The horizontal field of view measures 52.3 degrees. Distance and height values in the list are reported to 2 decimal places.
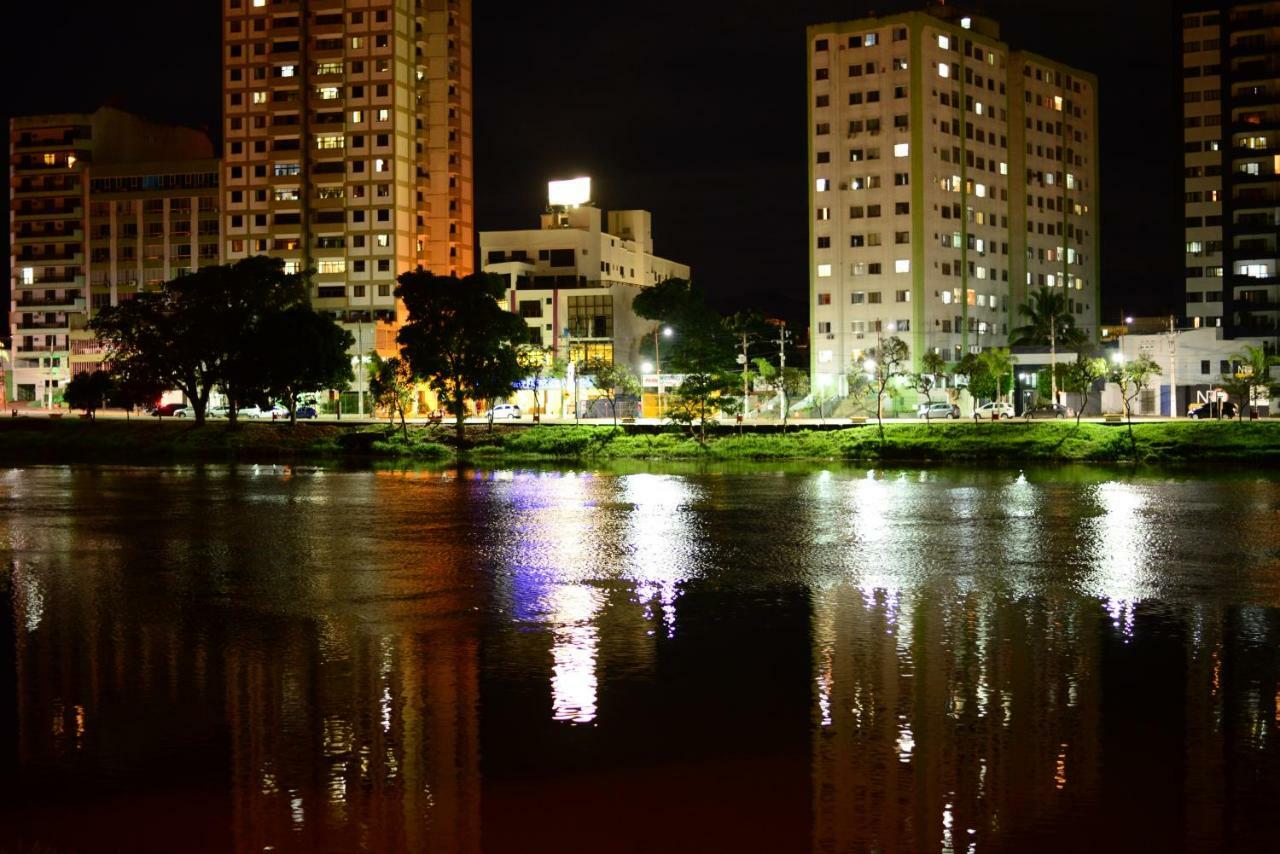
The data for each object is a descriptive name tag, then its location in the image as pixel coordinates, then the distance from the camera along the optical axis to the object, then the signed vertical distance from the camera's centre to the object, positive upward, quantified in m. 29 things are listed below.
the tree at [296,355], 95.69 +4.37
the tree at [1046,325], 130.12 +8.24
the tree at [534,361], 101.94 +4.20
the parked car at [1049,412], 105.50 -0.68
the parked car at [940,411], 113.62 -0.50
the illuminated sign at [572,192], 155.75 +26.11
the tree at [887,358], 109.01 +4.50
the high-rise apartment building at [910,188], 136.50 +23.39
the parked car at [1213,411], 94.62 -0.68
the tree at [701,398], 87.81 +0.70
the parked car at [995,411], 110.04 -0.56
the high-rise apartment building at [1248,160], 143.25 +26.78
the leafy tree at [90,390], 110.00 +2.20
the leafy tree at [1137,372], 90.75 +2.18
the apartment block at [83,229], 160.25 +23.23
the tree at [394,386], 98.12 +2.06
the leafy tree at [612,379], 111.81 +2.60
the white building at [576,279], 142.75 +15.07
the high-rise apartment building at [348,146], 147.12 +30.88
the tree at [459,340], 93.62 +5.14
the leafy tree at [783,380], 112.37 +2.41
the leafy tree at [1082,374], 95.75 +2.20
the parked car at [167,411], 119.50 +0.37
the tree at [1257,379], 89.88 +1.60
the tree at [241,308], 96.44 +8.10
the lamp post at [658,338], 134.50 +7.74
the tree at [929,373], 113.62 +2.99
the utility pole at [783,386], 107.12 +1.79
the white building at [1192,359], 108.56 +3.63
